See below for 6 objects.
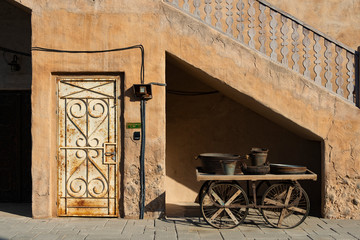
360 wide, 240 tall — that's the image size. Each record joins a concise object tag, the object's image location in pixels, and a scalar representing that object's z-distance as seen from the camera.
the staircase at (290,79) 7.02
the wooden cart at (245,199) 6.54
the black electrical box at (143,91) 7.04
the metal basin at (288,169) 6.66
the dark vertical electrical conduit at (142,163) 7.15
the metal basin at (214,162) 6.58
